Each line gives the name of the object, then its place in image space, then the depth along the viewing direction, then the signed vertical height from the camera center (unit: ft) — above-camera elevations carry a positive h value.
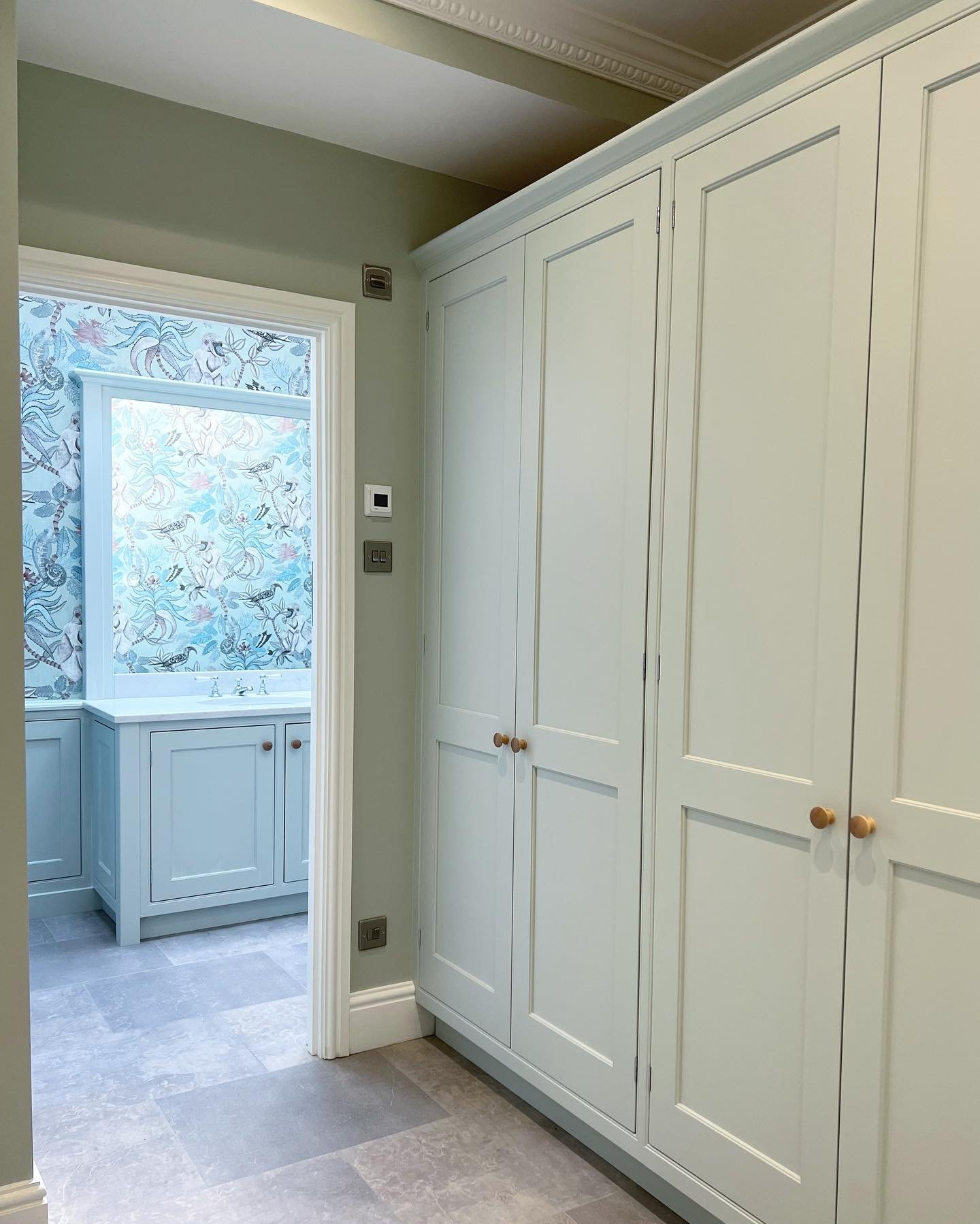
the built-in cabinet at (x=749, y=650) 5.20 -0.61
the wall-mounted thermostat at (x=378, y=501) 9.59 +0.45
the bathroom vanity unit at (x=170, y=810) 12.50 -3.45
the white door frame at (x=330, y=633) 9.22 -0.79
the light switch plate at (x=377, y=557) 9.62 -0.08
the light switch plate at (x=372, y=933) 9.82 -3.77
